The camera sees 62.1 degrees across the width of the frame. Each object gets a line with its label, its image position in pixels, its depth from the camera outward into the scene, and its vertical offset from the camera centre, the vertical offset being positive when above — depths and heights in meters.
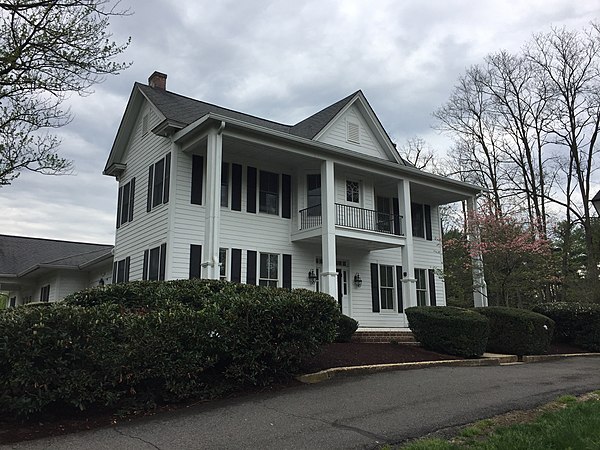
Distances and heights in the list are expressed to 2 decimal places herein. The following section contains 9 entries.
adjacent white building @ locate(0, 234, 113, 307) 20.20 +1.98
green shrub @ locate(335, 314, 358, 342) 11.32 -0.33
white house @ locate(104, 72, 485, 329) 12.95 +3.30
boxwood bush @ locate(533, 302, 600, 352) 14.31 -0.30
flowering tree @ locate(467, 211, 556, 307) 15.50 +1.78
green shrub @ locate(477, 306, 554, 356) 12.24 -0.46
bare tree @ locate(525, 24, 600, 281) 24.69 +10.20
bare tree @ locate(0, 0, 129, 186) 9.63 +5.03
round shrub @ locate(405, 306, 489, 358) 11.10 -0.37
